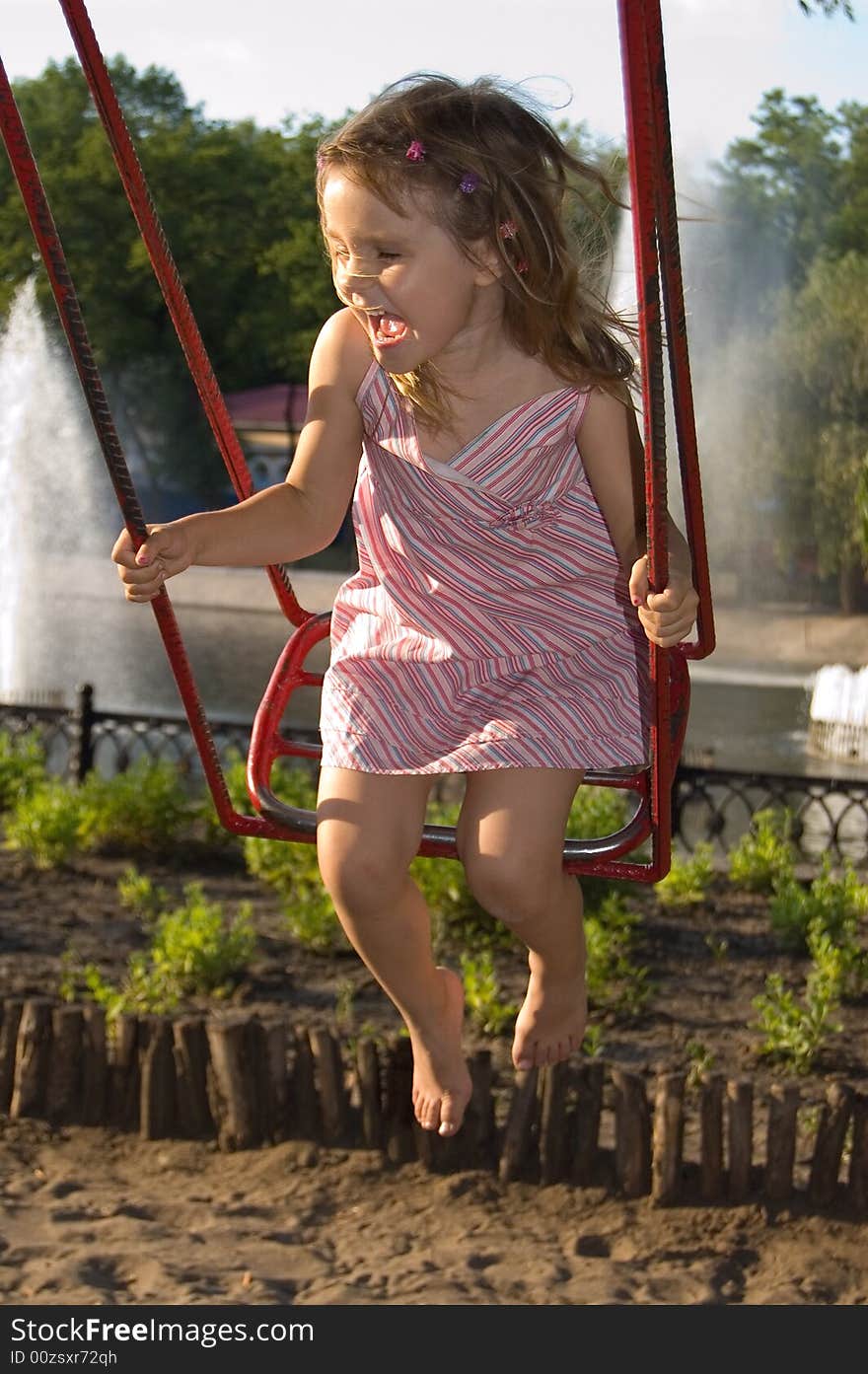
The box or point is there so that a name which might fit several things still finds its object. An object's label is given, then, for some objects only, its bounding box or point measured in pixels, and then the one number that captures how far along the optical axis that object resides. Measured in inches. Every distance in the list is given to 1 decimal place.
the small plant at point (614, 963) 202.5
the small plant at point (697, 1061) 181.9
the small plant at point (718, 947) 218.5
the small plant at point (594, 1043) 180.2
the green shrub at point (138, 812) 259.1
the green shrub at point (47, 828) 250.7
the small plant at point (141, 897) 227.3
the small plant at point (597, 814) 223.6
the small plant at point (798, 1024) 185.8
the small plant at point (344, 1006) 195.2
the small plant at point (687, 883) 237.5
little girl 85.4
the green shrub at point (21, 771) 279.4
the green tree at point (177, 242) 1056.8
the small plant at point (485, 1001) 190.1
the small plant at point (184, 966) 196.1
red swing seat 64.4
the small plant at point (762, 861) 246.5
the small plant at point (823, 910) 217.0
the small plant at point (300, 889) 217.5
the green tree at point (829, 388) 857.5
